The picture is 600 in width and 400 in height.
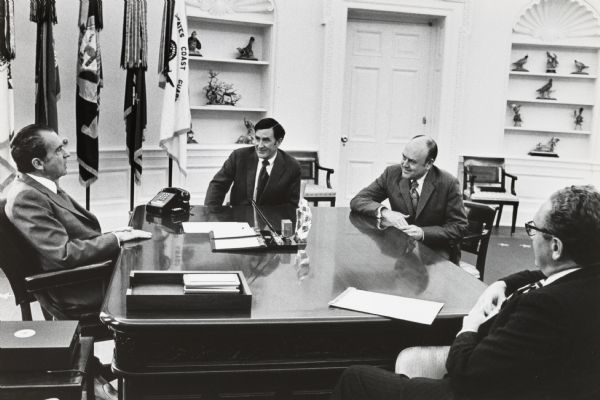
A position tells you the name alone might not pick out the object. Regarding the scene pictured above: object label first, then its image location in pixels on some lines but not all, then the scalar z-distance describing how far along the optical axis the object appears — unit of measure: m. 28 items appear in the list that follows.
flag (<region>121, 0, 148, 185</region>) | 5.36
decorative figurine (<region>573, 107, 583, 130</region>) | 7.69
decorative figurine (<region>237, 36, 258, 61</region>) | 6.92
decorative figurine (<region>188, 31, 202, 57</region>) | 6.67
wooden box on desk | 1.87
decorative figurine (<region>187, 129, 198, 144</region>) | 6.80
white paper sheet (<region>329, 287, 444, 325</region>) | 1.95
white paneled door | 7.39
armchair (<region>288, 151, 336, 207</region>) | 6.58
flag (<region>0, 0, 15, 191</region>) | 4.54
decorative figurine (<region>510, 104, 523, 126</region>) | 7.69
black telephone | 3.58
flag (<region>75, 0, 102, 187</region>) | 5.16
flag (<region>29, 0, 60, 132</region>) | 4.78
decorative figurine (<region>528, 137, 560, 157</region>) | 7.67
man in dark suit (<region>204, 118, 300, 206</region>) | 4.17
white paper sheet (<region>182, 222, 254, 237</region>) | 2.98
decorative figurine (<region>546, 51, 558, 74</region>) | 7.61
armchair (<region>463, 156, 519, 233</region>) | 6.93
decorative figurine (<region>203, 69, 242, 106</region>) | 6.88
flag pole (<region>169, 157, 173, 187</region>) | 5.88
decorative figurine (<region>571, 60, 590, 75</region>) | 7.60
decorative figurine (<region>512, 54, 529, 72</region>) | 7.54
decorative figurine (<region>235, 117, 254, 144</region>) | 7.03
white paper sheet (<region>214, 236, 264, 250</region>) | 2.72
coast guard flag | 5.58
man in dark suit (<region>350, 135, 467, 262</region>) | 3.42
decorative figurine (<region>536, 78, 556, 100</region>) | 7.63
